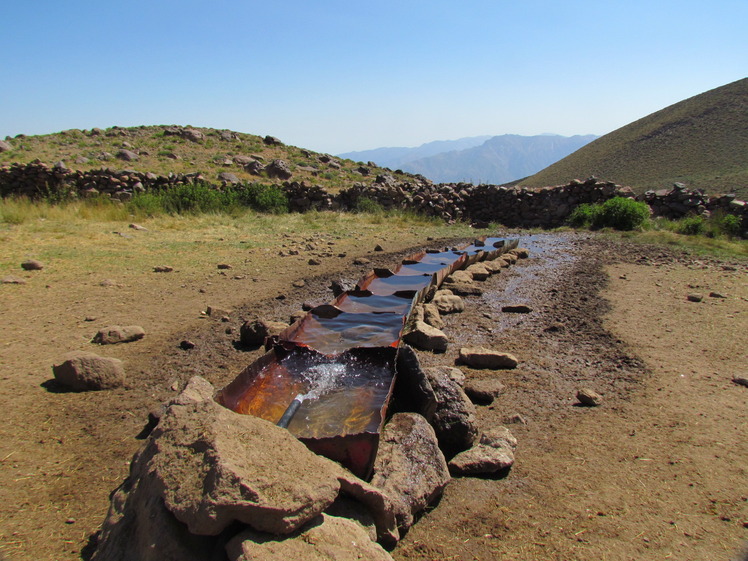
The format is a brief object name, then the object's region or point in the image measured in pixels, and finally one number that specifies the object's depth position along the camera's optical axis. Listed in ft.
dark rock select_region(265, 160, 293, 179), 64.44
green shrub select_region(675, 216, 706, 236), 40.96
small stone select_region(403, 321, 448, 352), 15.56
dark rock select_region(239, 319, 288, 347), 15.30
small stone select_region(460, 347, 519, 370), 14.43
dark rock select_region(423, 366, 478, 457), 10.12
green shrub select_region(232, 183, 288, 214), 47.14
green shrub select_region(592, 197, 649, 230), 44.16
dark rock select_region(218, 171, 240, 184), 56.76
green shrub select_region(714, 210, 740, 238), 40.91
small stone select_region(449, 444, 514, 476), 9.41
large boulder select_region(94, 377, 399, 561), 5.64
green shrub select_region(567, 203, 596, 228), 47.73
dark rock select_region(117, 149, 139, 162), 64.80
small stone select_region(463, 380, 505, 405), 12.40
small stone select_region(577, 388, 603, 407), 12.32
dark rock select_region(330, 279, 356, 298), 20.85
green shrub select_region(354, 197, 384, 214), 49.01
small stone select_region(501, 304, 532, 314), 20.20
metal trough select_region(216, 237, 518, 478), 9.77
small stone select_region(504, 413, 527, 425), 11.44
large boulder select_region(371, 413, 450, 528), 8.04
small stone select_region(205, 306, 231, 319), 18.35
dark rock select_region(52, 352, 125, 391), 12.14
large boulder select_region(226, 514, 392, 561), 5.44
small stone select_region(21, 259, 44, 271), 23.25
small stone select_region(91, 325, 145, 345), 15.34
